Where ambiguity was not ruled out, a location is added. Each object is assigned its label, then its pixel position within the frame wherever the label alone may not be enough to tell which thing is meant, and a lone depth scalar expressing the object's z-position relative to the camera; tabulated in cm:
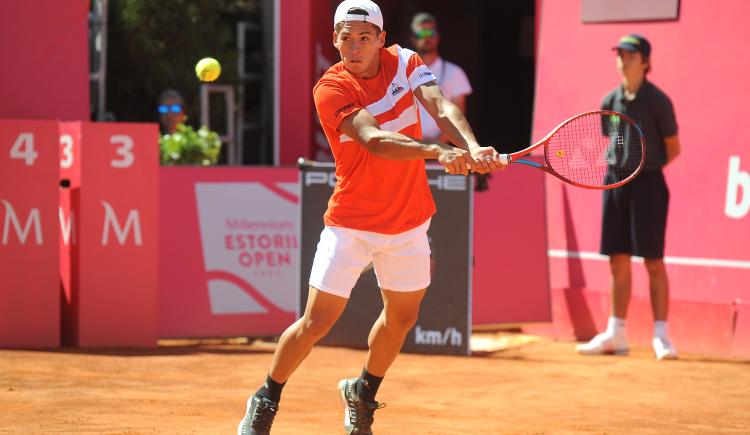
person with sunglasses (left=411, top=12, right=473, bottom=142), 2123
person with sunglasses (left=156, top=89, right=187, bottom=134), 2287
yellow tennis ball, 1518
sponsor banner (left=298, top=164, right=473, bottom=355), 1820
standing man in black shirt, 1805
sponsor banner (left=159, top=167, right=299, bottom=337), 1930
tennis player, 1094
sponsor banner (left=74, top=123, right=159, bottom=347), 1783
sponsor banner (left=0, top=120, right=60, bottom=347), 1758
